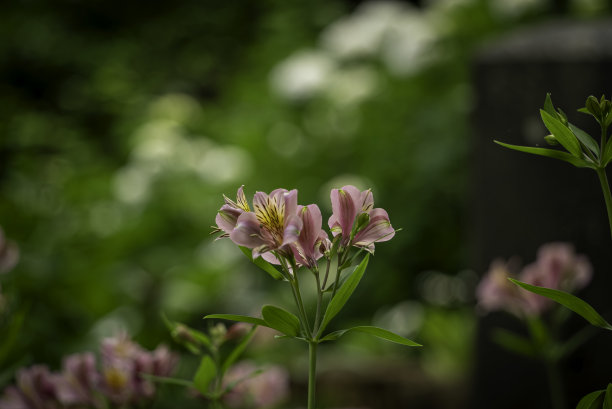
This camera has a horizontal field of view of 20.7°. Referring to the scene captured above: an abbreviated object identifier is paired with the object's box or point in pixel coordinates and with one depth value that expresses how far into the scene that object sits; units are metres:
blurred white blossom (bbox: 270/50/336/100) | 4.71
